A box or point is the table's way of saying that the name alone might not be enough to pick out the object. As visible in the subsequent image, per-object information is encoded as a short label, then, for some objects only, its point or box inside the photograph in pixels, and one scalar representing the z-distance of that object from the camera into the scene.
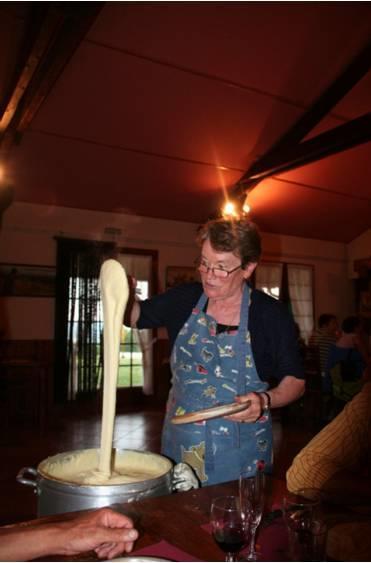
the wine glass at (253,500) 1.08
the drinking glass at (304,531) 1.03
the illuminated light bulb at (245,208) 7.08
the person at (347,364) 5.07
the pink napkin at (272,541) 1.07
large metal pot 1.09
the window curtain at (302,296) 9.70
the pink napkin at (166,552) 1.04
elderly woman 1.84
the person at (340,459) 1.59
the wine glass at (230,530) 1.02
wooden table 1.08
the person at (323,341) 6.16
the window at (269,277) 9.34
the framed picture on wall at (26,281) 6.89
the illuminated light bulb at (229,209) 6.67
